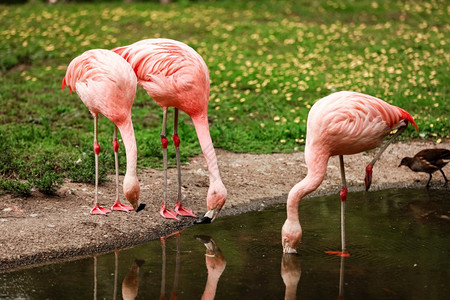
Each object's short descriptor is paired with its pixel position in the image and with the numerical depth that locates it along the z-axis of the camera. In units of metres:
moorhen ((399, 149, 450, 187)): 15.15
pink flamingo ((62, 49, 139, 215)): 12.86
